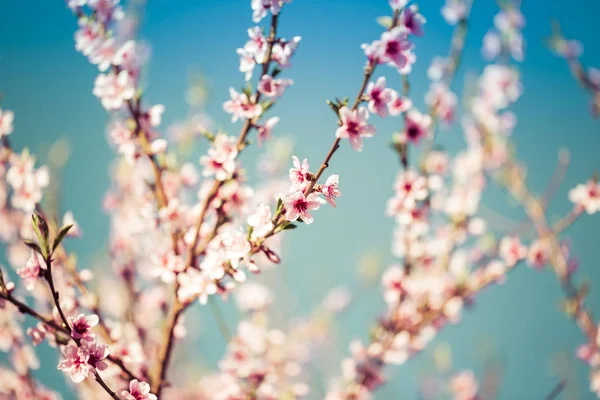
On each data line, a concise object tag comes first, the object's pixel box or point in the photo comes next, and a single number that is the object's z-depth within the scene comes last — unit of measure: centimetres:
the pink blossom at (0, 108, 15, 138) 129
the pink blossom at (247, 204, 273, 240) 119
